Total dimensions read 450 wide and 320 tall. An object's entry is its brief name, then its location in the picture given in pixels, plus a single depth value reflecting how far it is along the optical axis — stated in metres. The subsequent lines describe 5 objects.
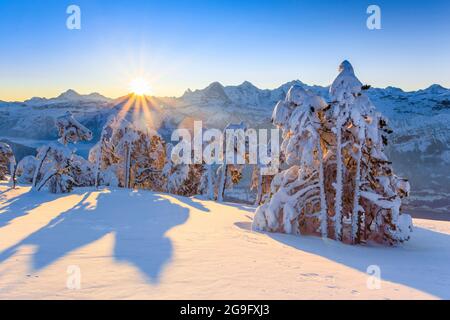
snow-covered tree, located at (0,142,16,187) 32.74
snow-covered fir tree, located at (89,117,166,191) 36.66
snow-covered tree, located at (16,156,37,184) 42.33
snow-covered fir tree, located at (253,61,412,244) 12.89
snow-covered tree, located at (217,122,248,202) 30.27
